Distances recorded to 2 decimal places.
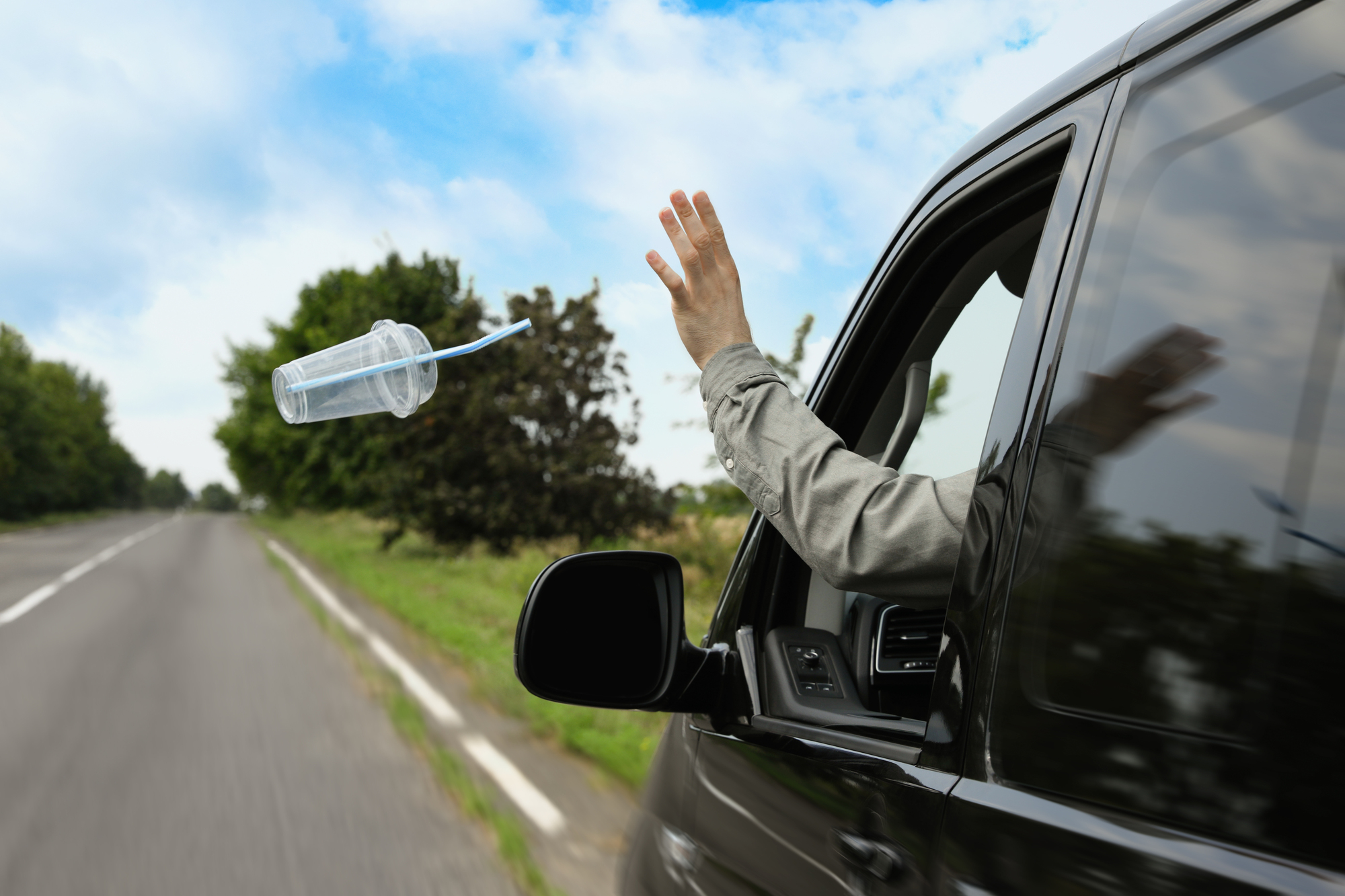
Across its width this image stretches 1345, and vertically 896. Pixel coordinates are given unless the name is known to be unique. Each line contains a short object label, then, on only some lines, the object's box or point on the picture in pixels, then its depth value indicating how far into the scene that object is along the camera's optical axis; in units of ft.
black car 2.50
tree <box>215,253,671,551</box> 57.16
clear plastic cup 5.16
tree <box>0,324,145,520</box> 205.98
